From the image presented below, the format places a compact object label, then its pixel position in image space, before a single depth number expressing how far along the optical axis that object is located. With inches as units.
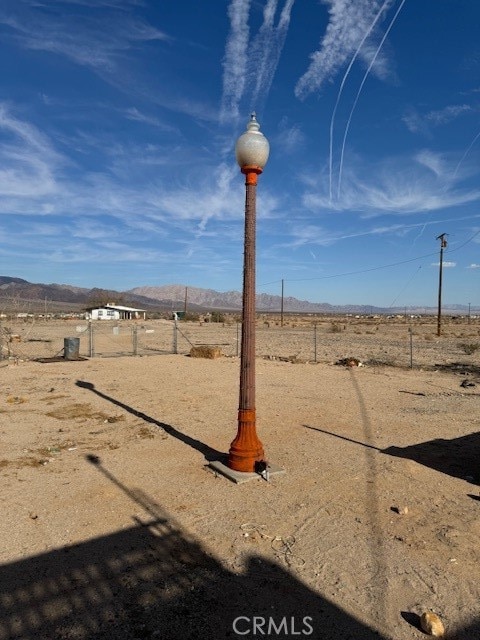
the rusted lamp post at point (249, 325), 238.4
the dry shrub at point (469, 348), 919.0
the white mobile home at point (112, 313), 3706.2
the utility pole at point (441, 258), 1574.8
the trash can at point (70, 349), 716.0
